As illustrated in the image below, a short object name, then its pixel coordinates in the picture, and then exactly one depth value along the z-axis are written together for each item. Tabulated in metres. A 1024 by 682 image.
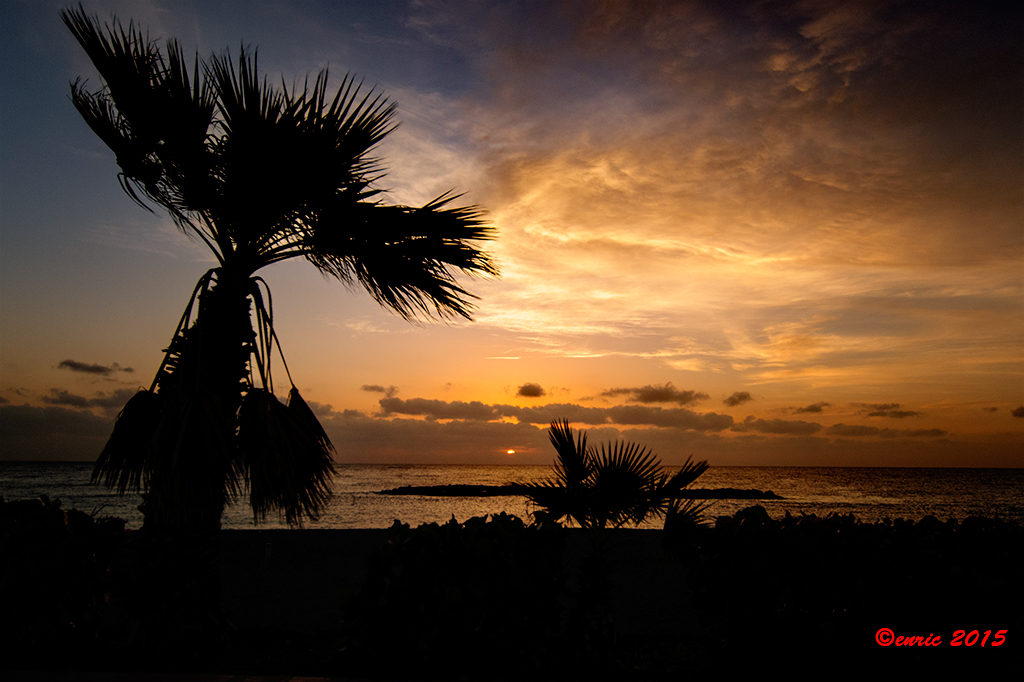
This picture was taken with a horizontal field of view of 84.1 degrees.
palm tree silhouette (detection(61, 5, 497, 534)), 4.44
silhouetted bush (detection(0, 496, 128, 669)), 4.68
